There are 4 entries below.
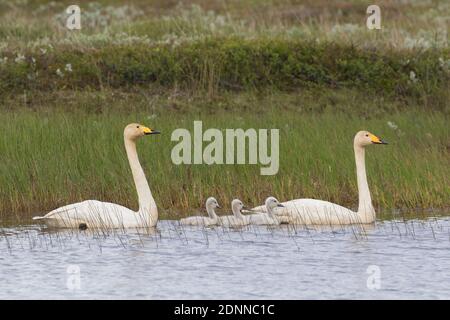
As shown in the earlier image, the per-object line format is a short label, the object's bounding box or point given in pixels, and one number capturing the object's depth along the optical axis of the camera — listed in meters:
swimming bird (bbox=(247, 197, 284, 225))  14.81
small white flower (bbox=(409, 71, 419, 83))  22.28
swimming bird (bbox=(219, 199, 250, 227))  14.86
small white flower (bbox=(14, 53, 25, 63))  22.55
